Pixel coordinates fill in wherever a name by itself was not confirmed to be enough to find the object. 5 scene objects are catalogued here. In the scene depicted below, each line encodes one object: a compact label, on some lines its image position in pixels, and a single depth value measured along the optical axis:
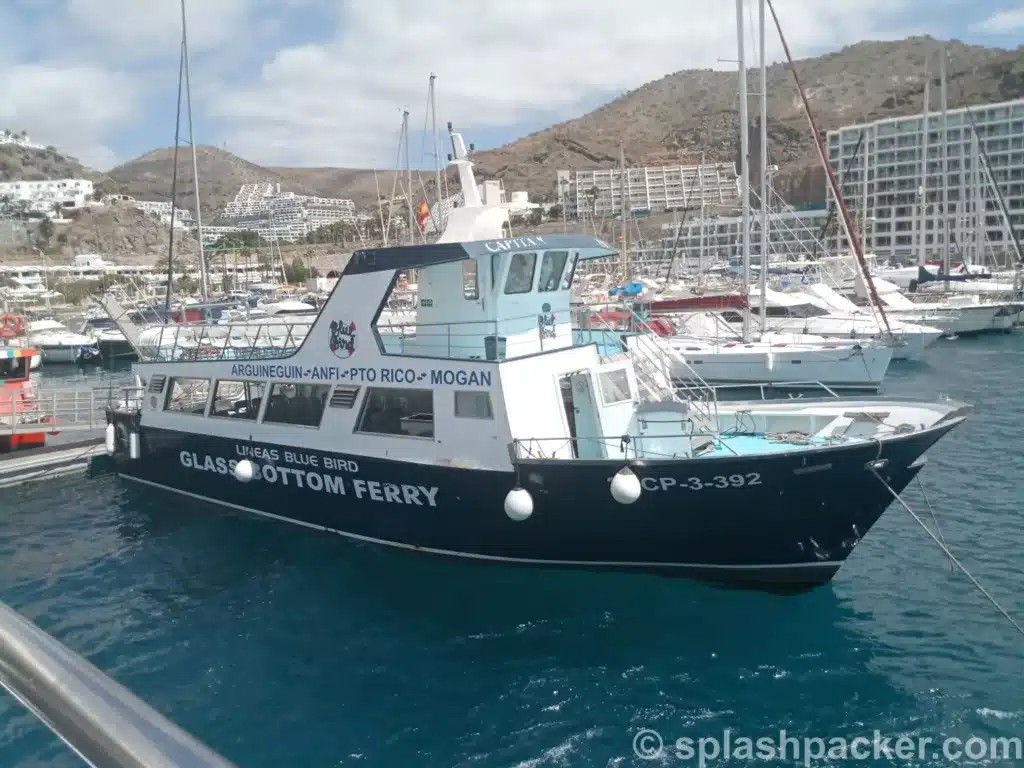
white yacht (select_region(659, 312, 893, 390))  27.89
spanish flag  15.73
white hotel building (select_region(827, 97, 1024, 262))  80.88
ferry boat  10.30
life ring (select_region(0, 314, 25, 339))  41.62
